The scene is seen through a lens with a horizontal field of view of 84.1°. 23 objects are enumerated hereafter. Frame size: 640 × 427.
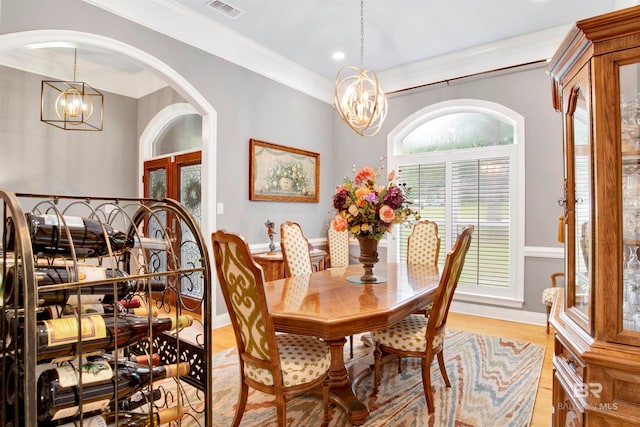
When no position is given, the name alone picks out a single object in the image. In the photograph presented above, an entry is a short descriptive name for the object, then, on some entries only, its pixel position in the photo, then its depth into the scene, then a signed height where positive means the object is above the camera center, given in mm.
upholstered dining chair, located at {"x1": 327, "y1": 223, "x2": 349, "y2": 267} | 4738 -382
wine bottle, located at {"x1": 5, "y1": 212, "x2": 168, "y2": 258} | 847 -44
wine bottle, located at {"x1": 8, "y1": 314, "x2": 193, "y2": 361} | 744 -266
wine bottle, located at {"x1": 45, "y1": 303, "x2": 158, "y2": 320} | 838 -239
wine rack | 658 -212
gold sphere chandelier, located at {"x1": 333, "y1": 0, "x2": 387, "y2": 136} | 3400 +1132
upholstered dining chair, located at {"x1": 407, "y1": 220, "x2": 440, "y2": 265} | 3611 -266
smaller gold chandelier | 3795 +1321
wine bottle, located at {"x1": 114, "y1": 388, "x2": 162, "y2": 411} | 949 -509
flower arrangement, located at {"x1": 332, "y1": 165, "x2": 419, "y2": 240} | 2309 +77
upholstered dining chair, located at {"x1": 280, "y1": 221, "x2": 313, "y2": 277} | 3127 -292
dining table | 1689 -462
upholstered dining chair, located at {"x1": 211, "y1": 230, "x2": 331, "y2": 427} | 1591 -618
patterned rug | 2018 -1140
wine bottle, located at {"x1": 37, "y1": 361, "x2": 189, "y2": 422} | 763 -393
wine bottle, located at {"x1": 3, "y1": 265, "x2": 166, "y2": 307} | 802 -176
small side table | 3744 -484
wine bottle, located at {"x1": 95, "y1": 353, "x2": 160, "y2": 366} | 1018 -444
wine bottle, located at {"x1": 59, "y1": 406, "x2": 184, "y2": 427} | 886 -511
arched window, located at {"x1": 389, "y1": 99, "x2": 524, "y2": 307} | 3967 +445
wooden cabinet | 1050 -5
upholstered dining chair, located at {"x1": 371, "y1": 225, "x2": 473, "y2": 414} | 2037 -697
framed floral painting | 4141 +578
